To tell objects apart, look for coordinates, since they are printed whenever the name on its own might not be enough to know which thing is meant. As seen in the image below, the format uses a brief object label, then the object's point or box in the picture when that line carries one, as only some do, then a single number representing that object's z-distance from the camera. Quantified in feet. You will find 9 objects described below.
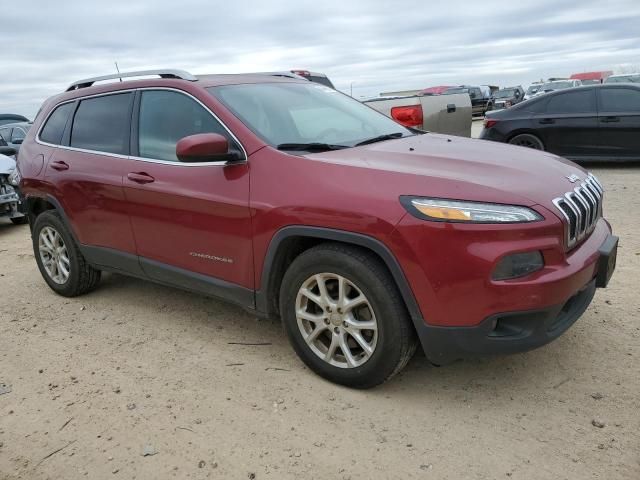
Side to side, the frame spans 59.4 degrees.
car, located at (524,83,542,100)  95.14
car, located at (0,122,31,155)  39.28
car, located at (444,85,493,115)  87.35
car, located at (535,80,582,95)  81.70
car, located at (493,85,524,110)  86.53
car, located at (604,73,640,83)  70.32
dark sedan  29.01
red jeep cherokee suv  8.43
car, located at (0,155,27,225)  26.66
